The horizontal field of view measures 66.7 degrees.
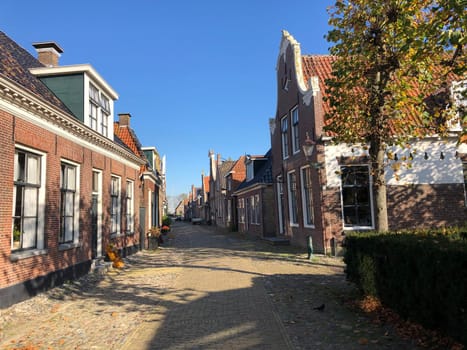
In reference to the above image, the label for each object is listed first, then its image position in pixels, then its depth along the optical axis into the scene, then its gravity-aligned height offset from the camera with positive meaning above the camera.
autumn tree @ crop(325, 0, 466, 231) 7.00 +2.76
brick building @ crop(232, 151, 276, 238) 22.52 +0.93
